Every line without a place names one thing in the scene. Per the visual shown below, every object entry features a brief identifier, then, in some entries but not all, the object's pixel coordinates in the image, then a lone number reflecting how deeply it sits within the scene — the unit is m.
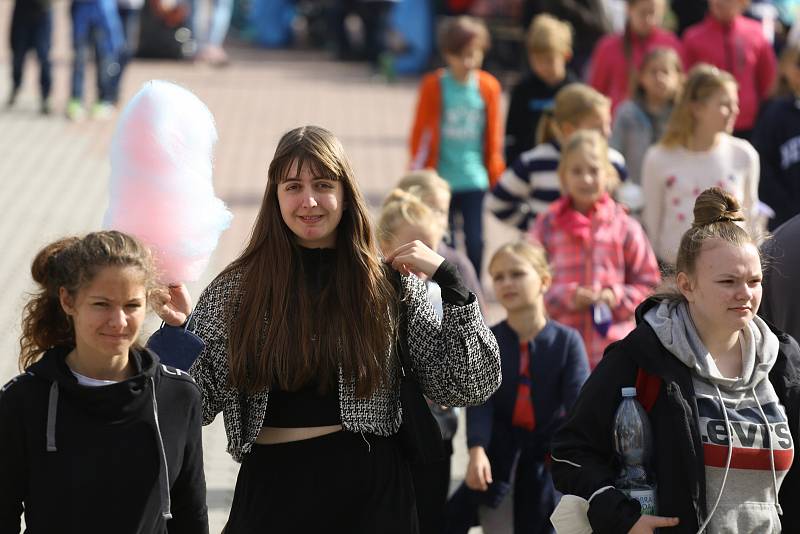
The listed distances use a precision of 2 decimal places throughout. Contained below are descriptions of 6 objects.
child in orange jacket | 17.75
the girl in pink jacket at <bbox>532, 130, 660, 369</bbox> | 12.48
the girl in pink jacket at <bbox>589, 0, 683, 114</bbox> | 19.48
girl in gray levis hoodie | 7.31
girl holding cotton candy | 7.37
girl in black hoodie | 6.78
